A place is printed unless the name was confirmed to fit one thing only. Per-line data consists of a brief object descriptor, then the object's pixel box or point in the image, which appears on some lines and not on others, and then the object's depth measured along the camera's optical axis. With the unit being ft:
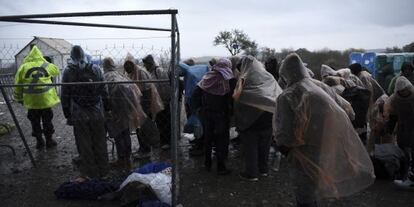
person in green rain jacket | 21.93
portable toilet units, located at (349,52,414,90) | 38.17
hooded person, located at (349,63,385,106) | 22.29
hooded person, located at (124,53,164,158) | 20.43
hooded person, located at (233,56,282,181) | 16.70
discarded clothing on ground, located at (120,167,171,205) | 13.92
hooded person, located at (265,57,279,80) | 22.33
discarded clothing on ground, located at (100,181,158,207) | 14.29
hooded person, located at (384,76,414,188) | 15.75
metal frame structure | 10.91
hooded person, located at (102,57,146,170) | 18.11
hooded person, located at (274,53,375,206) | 10.36
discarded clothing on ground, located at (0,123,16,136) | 27.99
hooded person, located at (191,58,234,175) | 17.52
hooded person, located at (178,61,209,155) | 20.30
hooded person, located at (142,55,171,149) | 21.75
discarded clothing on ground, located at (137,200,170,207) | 13.35
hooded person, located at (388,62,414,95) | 22.00
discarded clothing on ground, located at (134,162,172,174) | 15.37
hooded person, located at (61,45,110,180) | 16.38
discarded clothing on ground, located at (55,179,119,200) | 15.35
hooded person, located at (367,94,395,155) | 18.57
